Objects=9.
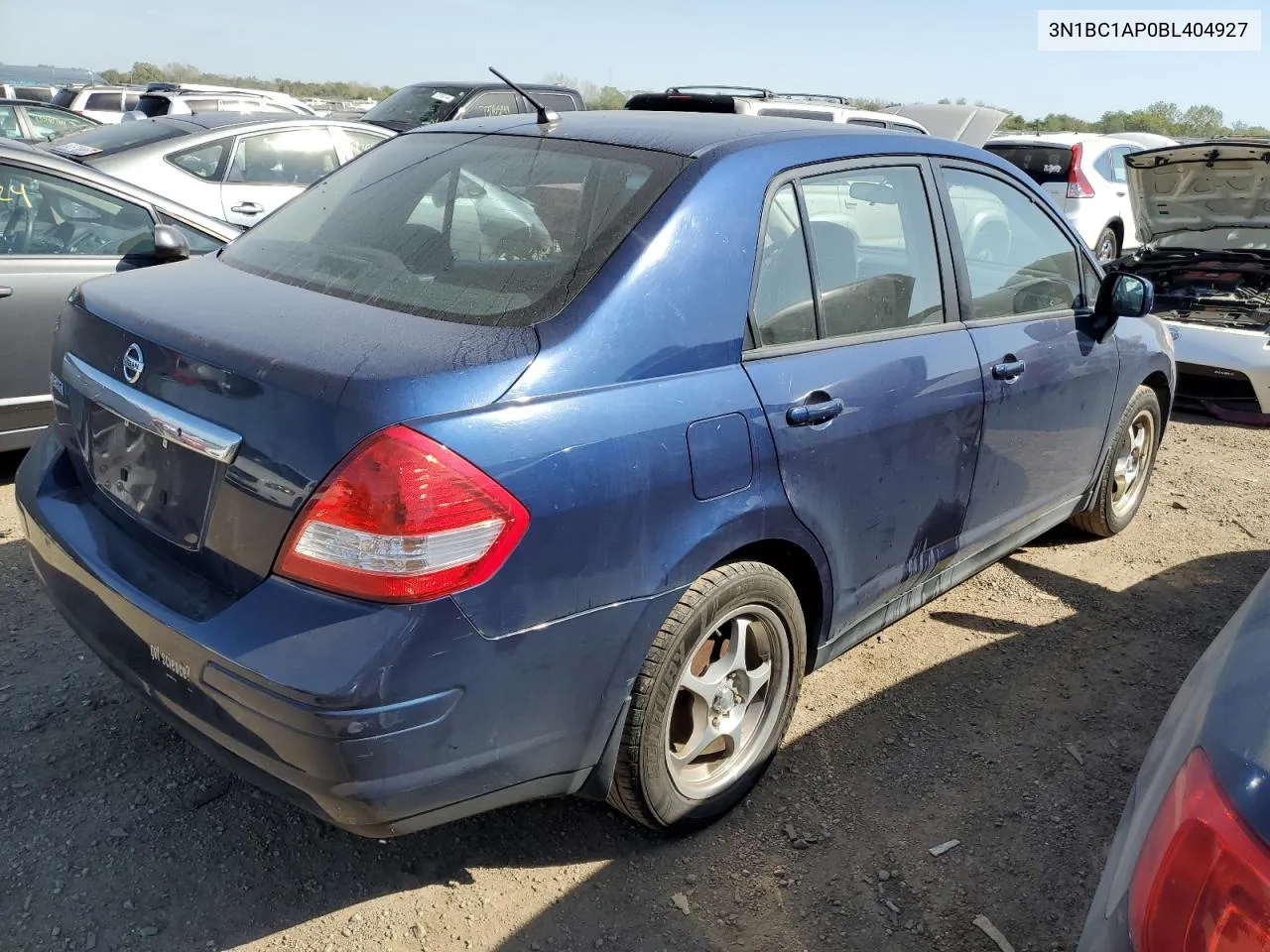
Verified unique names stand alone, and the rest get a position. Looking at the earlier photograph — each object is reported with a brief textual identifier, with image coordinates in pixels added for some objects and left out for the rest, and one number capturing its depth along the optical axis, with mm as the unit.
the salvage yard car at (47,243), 4246
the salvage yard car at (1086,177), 11312
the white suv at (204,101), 11656
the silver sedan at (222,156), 7047
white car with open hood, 6328
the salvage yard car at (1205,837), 1185
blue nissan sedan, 1892
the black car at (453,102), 10078
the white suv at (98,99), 18359
